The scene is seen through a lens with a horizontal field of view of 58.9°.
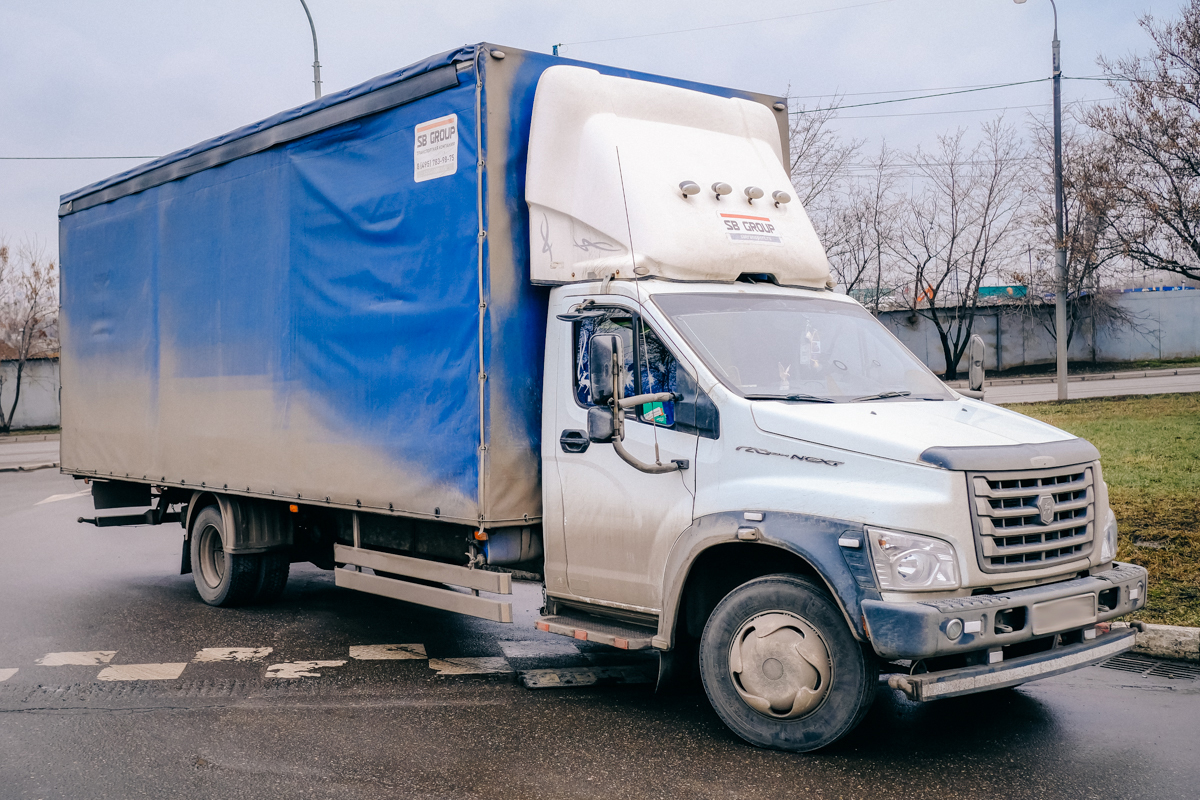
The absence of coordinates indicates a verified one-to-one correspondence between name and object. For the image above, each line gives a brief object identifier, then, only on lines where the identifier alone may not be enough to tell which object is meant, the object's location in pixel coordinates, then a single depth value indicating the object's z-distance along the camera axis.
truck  4.79
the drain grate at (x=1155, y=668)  6.27
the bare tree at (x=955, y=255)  36.66
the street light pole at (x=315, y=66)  18.08
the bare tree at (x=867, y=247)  36.34
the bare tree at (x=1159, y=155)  20.31
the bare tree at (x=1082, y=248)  22.44
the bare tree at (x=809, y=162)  21.64
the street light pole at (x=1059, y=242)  23.73
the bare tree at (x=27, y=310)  37.38
